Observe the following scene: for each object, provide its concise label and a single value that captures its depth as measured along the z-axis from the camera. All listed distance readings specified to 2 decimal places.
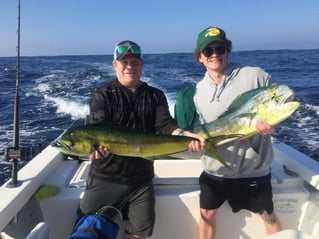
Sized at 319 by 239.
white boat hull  1.85
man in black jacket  1.70
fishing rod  1.65
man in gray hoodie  1.71
